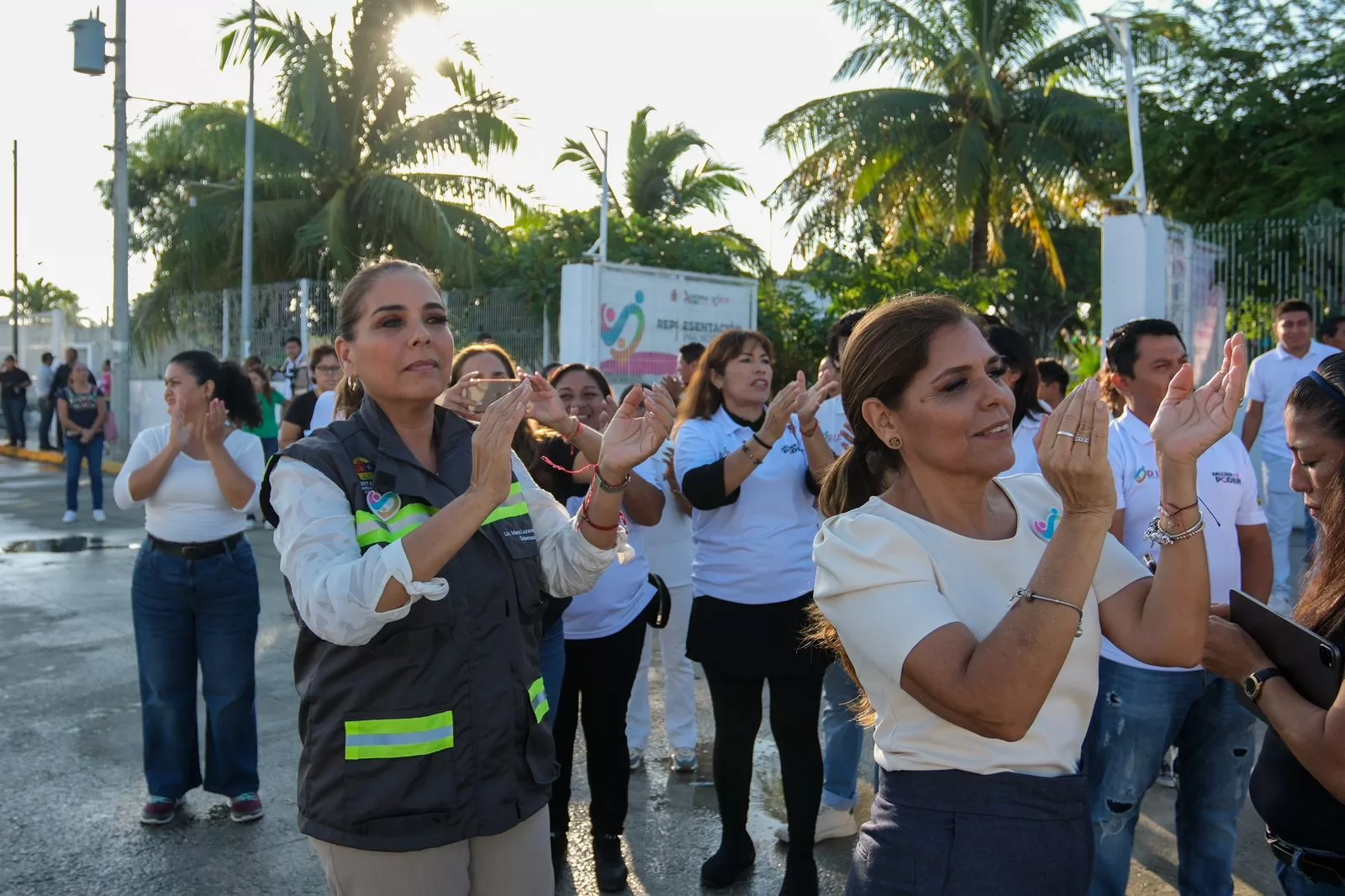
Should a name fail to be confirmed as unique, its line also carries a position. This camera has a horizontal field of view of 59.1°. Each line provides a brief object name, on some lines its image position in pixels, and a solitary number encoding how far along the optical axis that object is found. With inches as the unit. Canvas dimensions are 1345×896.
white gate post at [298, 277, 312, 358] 715.4
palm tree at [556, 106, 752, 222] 1103.0
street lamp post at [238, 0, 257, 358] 788.0
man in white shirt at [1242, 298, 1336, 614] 329.7
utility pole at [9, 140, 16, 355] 1359.5
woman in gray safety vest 92.4
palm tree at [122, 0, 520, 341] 927.7
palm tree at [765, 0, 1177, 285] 766.5
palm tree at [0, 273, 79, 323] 2851.9
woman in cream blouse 76.1
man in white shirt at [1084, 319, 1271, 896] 133.6
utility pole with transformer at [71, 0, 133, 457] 745.6
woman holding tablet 89.0
